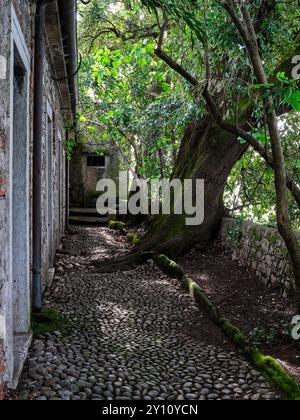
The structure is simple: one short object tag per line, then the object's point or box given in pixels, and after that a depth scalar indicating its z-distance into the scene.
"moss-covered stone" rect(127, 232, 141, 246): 10.34
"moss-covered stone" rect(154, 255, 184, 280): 7.09
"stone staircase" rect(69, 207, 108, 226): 15.80
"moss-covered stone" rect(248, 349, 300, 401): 2.96
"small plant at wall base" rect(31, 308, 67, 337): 4.14
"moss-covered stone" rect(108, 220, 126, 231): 13.63
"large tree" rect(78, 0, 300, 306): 3.93
